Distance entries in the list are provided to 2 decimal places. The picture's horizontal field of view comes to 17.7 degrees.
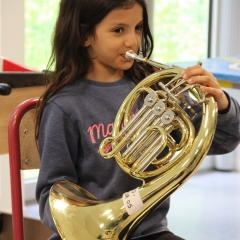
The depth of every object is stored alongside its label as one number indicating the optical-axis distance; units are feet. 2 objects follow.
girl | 7.09
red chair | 7.50
